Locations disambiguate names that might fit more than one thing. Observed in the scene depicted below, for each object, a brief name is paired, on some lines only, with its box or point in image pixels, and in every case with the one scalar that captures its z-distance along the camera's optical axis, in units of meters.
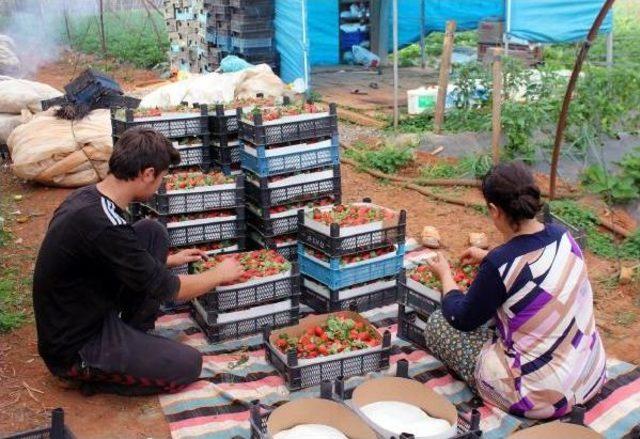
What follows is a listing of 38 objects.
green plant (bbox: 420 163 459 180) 8.44
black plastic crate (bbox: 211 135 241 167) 5.96
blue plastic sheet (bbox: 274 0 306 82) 12.30
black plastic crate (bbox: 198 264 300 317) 4.62
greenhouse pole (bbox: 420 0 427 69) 15.61
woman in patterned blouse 3.56
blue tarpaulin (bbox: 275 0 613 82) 12.23
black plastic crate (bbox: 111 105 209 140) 5.78
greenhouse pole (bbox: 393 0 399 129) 10.46
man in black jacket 3.80
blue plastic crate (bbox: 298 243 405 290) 4.97
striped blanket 3.86
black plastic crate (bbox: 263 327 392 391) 4.15
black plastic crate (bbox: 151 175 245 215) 5.14
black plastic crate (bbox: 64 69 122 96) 8.73
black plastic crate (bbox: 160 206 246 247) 5.21
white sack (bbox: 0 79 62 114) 9.45
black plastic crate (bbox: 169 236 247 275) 5.39
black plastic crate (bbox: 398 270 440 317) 4.48
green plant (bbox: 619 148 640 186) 7.34
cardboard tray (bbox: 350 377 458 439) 3.73
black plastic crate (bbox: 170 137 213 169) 5.92
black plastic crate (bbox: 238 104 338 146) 5.35
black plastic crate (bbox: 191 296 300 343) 4.71
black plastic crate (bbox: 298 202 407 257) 4.89
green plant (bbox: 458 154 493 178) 8.22
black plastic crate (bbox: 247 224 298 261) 5.45
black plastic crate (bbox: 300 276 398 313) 5.06
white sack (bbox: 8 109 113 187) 7.97
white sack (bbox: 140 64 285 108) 10.11
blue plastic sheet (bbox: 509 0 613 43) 12.25
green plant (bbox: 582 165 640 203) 7.21
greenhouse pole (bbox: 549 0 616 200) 5.66
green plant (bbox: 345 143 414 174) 8.78
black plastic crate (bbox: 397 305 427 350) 4.70
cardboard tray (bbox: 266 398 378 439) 3.50
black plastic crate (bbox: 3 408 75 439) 2.97
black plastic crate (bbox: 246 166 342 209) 5.39
